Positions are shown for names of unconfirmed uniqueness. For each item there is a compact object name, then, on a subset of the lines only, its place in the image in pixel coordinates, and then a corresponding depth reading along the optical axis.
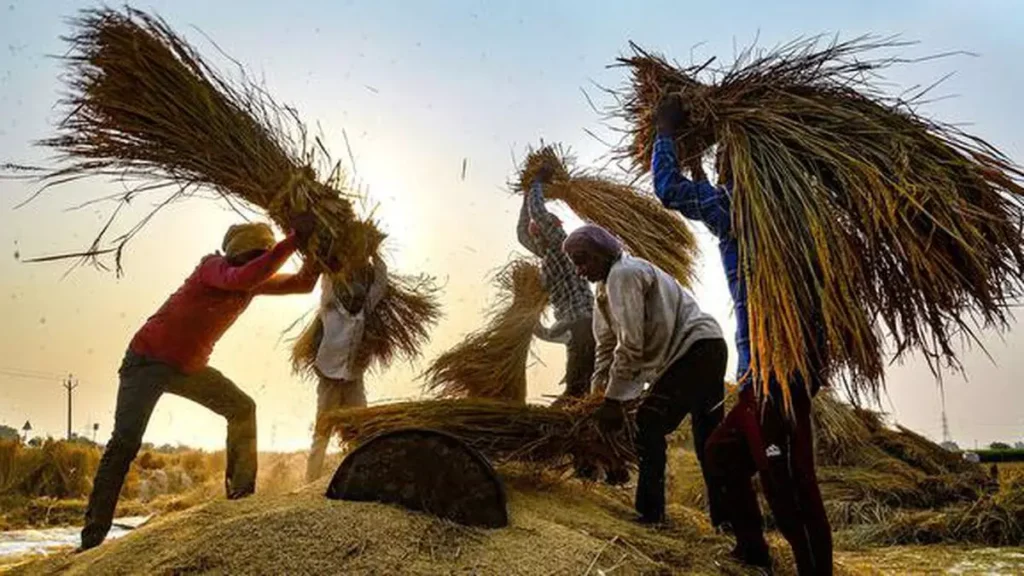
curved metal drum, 2.70
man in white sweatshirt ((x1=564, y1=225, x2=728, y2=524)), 3.49
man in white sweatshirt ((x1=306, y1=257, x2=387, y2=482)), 5.42
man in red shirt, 3.57
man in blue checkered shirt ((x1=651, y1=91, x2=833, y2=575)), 2.68
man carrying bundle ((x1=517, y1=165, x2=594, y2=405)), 5.08
